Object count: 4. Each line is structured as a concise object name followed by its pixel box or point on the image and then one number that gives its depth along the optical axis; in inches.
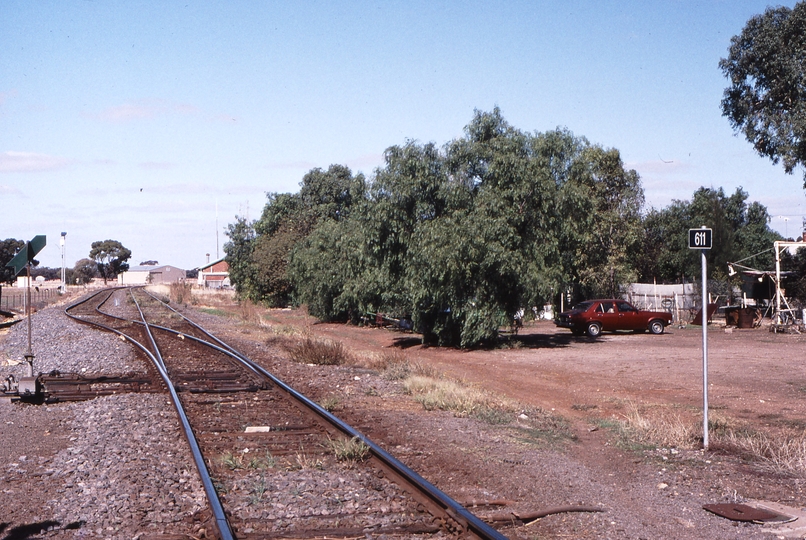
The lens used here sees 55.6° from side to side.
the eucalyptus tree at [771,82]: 1391.5
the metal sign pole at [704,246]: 376.8
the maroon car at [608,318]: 1282.0
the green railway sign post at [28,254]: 566.9
